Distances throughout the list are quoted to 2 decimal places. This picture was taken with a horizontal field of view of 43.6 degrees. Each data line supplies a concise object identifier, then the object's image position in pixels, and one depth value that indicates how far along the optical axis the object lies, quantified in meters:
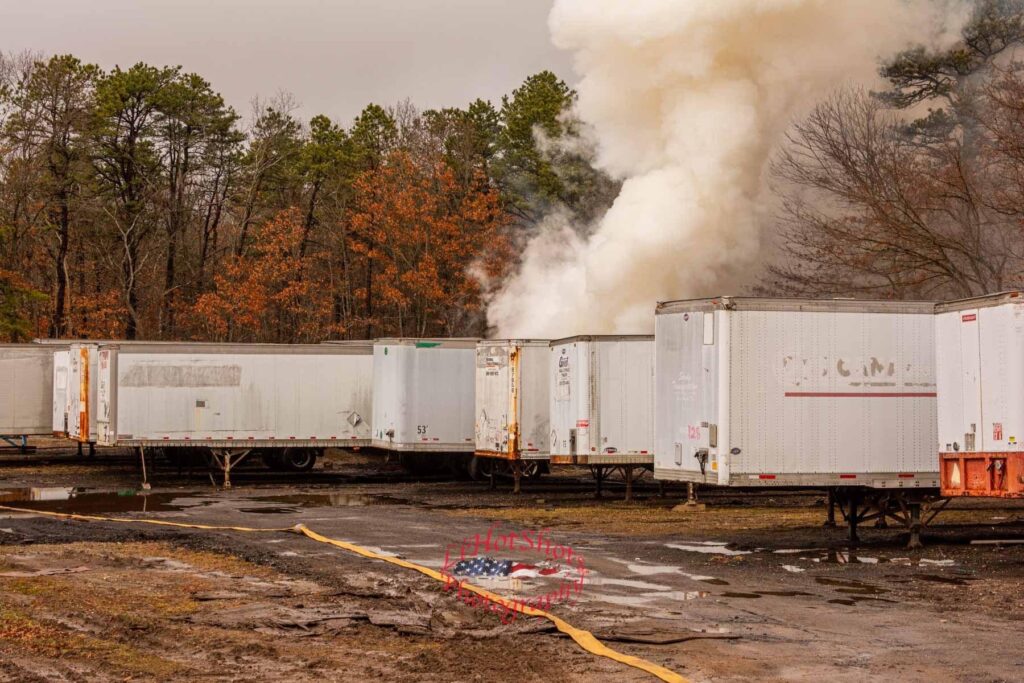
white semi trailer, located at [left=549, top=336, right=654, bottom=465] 25.94
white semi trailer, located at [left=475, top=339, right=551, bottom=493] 28.70
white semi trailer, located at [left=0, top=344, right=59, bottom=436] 37.09
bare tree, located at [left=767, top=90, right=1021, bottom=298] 34.09
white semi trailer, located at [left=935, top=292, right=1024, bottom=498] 15.96
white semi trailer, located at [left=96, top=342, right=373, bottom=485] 31.19
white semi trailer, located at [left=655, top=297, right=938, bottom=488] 17.62
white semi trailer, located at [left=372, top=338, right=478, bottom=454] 31.16
